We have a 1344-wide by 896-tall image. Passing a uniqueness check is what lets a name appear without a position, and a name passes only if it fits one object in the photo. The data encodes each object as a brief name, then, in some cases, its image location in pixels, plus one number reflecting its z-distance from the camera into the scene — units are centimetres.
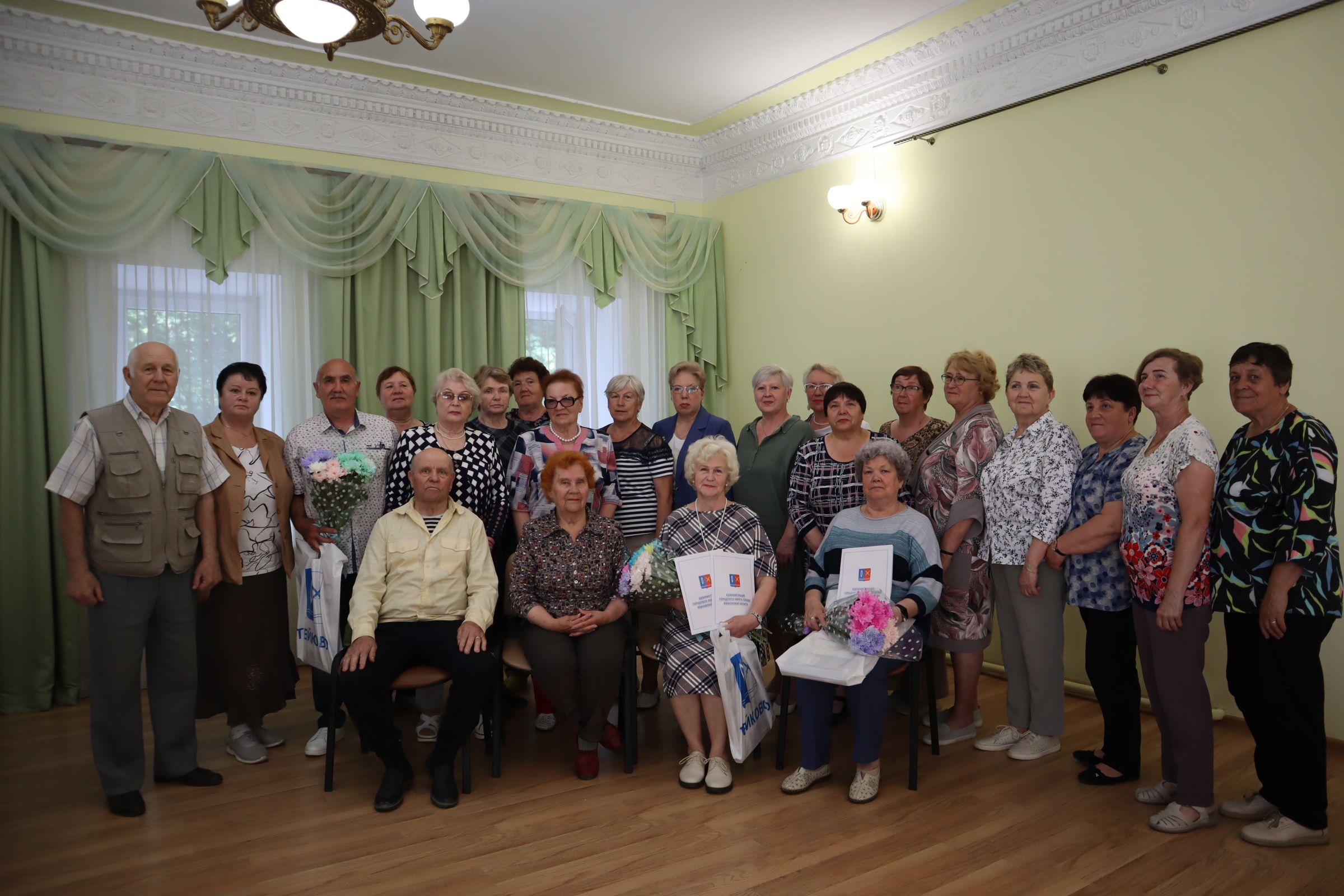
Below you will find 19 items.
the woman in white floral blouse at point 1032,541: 345
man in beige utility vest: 316
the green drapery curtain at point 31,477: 445
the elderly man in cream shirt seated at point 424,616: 325
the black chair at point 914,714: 328
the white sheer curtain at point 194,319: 471
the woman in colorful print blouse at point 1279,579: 267
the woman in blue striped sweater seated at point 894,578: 326
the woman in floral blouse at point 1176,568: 284
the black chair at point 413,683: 329
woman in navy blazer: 434
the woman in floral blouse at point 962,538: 373
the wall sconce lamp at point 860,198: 542
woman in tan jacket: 364
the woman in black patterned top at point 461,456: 375
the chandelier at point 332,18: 261
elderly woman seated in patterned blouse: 345
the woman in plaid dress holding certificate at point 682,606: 342
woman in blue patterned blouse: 326
